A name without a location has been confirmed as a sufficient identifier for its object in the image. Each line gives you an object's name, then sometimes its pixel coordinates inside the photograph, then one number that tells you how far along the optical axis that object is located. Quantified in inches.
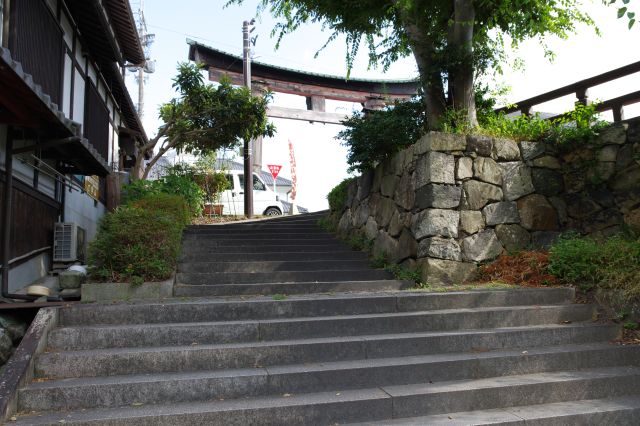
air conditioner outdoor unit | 304.3
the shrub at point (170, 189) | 436.6
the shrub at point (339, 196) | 425.1
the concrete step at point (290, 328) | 184.2
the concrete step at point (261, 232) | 380.5
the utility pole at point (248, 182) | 624.1
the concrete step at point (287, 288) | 251.1
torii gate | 764.0
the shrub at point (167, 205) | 341.1
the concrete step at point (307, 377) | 153.8
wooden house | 211.9
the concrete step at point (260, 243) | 342.0
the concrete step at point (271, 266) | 286.0
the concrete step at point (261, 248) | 330.5
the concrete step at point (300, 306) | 200.5
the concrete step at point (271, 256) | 310.8
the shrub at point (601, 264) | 226.4
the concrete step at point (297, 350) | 167.9
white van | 652.7
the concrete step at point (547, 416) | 156.7
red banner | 849.5
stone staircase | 155.3
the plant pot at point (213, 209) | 607.5
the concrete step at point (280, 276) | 266.1
